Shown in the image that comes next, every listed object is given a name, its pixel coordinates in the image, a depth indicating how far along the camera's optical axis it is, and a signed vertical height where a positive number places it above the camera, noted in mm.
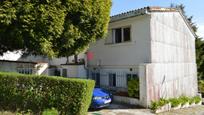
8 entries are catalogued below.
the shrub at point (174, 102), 8678 -2573
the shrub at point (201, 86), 16621 -3110
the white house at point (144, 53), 8079 +417
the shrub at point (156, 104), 7410 -2309
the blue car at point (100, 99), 6653 -1793
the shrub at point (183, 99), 9621 -2753
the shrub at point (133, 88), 7675 -1477
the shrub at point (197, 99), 11643 -3245
